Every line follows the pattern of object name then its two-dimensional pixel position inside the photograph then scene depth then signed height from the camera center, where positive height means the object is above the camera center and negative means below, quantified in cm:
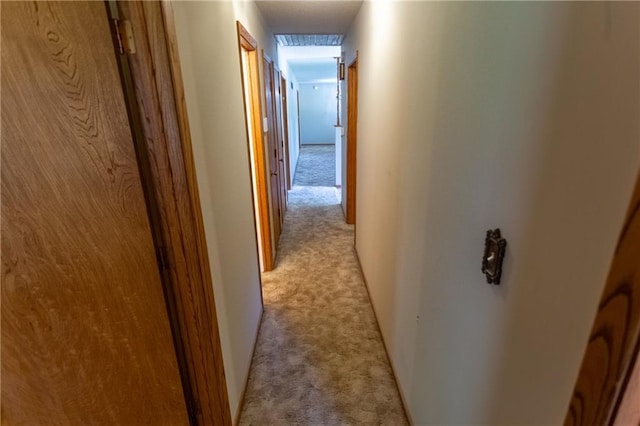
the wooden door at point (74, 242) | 96 -42
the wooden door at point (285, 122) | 541 -26
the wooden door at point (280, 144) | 408 -45
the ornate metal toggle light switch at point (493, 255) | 84 -37
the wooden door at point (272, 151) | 324 -44
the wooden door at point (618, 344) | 45 -34
